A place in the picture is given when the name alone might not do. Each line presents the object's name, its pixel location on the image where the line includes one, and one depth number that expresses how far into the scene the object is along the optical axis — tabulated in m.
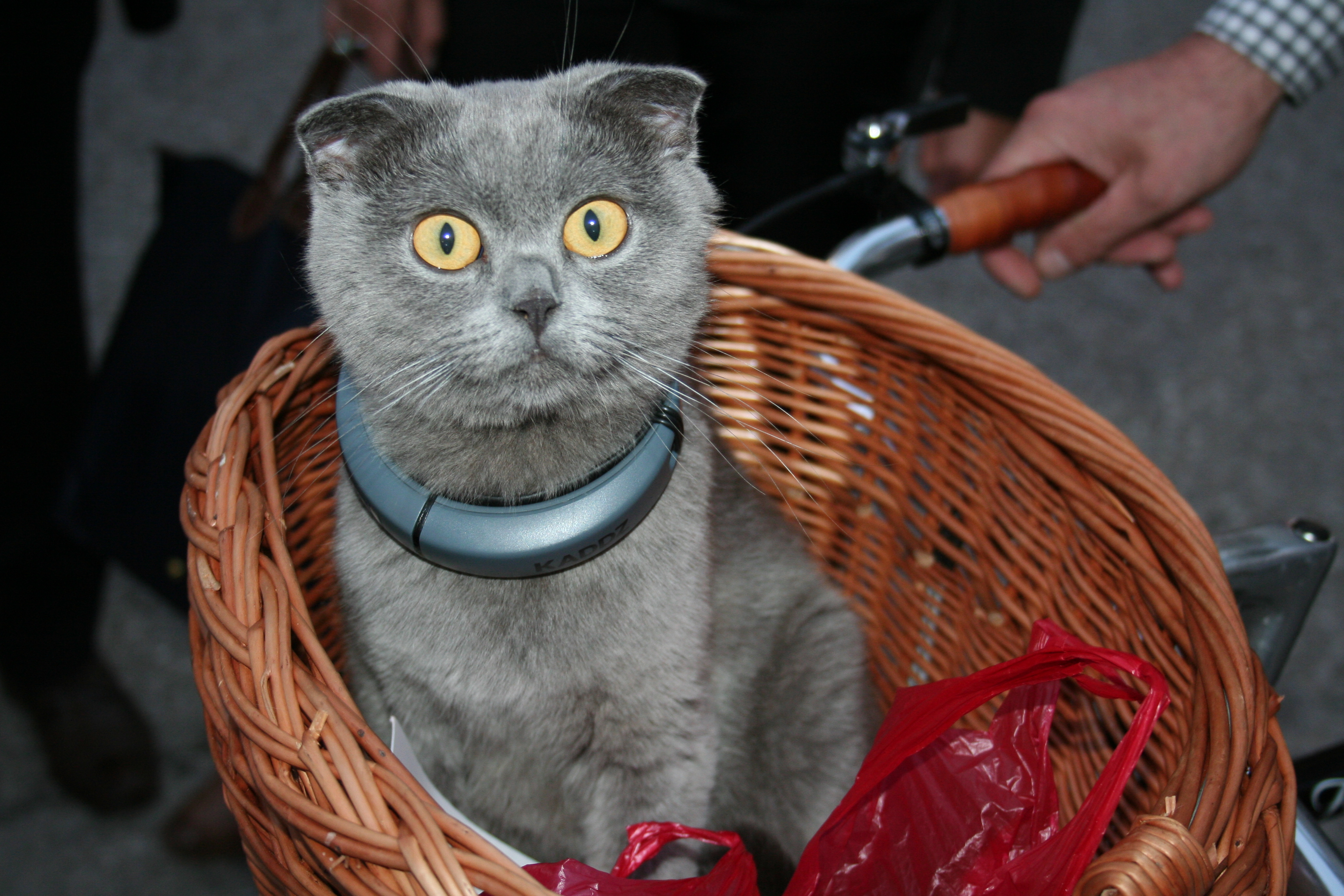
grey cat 0.70
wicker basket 0.60
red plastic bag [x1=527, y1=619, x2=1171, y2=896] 0.66
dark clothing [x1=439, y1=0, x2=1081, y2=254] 1.36
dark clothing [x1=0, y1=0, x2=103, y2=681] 1.30
